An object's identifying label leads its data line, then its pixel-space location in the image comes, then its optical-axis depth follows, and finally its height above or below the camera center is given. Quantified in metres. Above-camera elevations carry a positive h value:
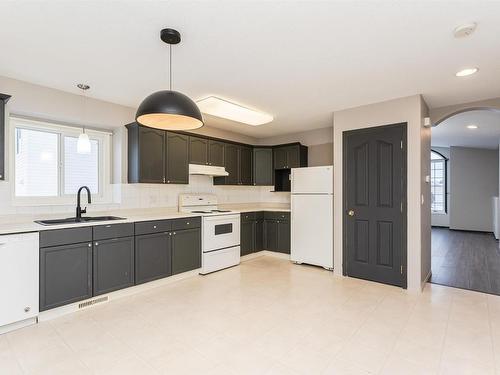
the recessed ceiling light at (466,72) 2.73 +1.17
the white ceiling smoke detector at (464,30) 2.00 +1.17
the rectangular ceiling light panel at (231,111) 3.61 +1.10
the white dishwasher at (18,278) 2.48 -0.80
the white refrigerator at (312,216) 4.35 -0.43
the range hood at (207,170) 4.51 +0.33
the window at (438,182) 9.45 +0.25
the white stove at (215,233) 4.25 -0.68
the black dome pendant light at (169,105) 2.06 +0.64
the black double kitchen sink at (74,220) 3.04 -0.35
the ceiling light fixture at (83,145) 3.02 +0.49
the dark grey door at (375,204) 3.62 -0.19
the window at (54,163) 3.24 +0.35
